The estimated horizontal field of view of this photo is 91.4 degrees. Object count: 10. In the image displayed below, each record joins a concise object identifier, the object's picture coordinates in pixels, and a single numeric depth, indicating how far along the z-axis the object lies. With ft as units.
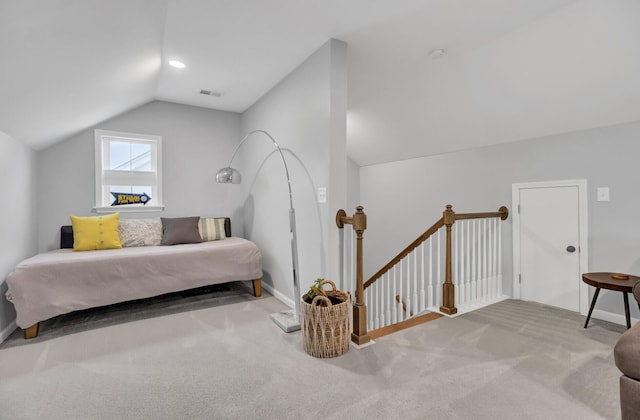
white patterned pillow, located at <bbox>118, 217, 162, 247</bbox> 11.35
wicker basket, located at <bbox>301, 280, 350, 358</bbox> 6.72
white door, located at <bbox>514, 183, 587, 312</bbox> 9.56
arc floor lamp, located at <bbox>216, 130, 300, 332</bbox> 8.30
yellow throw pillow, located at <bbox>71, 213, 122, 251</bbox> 10.28
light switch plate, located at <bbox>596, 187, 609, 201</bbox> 8.84
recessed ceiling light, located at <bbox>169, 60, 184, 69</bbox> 9.43
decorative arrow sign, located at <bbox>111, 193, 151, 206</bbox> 12.39
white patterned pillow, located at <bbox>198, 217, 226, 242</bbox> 12.45
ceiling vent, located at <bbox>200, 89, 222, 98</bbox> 11.83
